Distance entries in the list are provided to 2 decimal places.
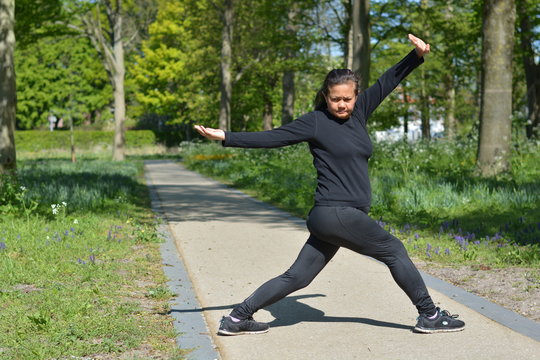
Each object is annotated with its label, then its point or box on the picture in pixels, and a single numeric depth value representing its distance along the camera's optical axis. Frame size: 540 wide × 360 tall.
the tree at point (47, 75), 58.34
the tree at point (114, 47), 31.16
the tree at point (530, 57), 23.33
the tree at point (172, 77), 47.28
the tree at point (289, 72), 29.29
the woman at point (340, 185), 4.18
